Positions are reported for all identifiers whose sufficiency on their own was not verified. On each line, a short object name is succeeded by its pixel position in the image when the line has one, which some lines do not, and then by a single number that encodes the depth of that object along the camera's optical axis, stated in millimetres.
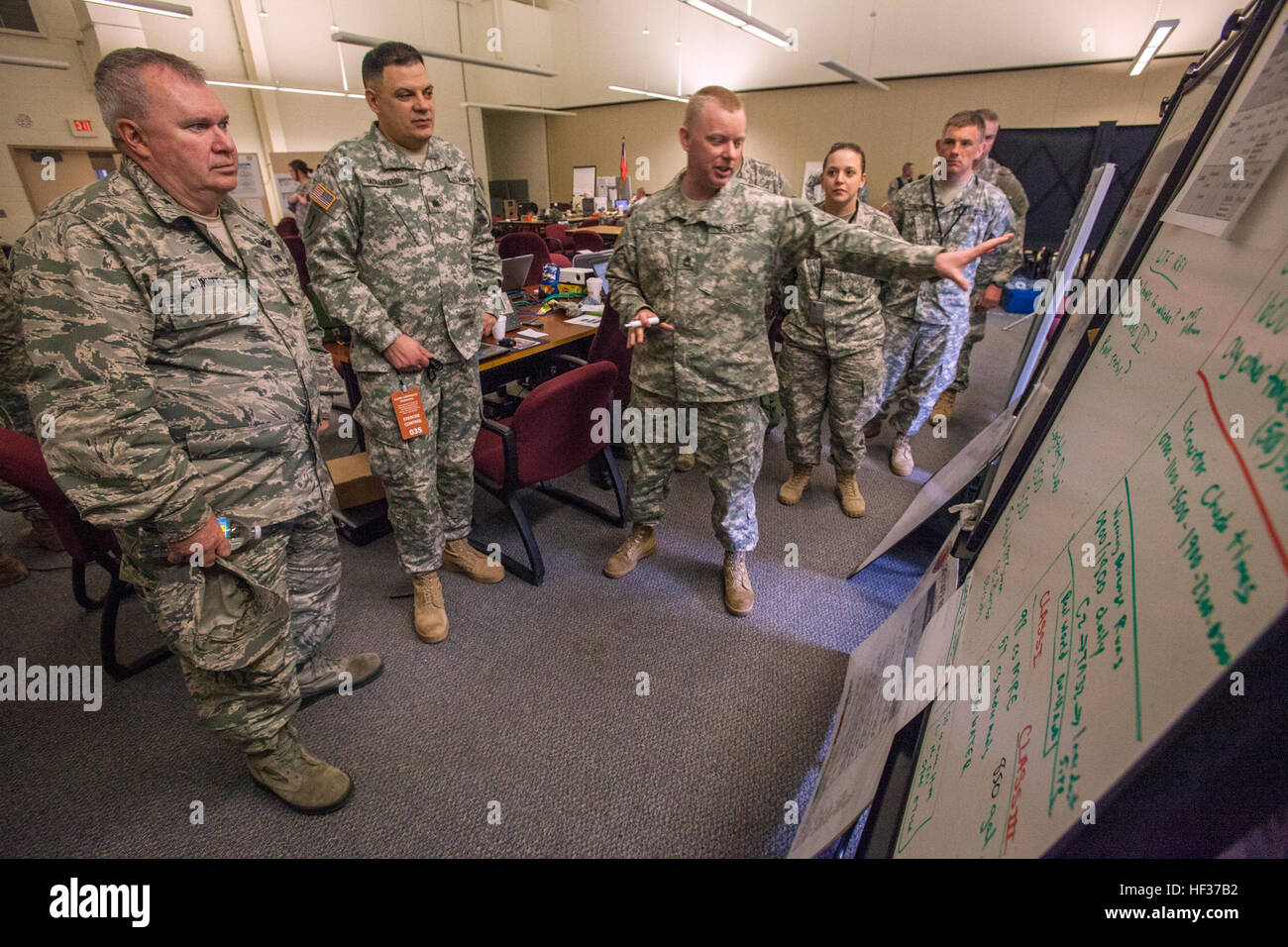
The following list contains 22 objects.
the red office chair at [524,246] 4398
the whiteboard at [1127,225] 1098
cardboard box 2561
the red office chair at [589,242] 5776
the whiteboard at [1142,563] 330
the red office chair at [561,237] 6223
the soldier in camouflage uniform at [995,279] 3076
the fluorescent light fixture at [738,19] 5785
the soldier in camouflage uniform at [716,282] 1624
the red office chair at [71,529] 1540
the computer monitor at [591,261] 3926
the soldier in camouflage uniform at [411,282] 1693
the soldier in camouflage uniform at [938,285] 2701
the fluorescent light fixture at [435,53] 5970
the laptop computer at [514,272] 3385
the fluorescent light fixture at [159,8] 5332
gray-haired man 1017
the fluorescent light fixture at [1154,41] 5285
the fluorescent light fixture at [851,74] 6848
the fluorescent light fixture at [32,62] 5613
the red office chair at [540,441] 2111
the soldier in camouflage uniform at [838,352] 2367
